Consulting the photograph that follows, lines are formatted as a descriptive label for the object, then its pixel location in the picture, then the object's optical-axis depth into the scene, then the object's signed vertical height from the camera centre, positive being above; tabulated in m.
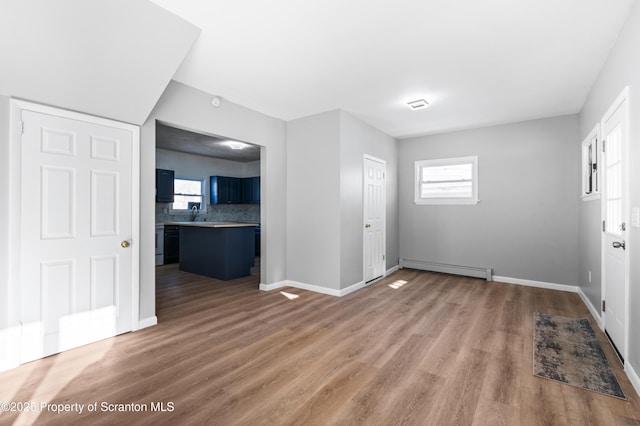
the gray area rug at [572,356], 2.21 -1.24
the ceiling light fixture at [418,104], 4.14 +1.54
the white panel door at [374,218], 5.11 -0.11
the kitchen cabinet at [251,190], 8.45 +0.62
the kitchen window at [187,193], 7.76 +0.48
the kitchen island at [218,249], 5.39 -0.72
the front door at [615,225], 2.42 -0.11
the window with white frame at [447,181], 5.61 +0.62
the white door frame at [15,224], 2.37 -0.11
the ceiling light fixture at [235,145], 6.25 +1.43
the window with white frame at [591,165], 3.46 +0.61
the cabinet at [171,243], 6.99 -0.75
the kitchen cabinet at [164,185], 6.96 +0.61
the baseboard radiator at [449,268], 5.43 -1.09
